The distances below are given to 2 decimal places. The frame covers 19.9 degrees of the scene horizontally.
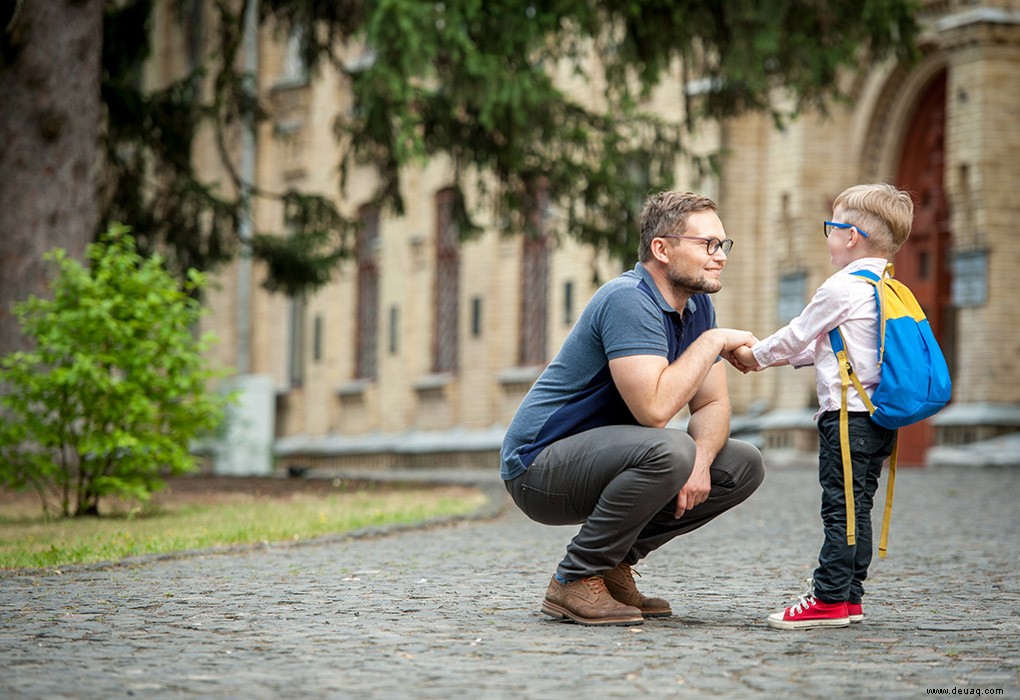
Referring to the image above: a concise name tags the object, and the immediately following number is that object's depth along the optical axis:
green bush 19.61
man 10.10
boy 10.08
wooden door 35.53
